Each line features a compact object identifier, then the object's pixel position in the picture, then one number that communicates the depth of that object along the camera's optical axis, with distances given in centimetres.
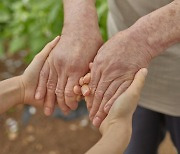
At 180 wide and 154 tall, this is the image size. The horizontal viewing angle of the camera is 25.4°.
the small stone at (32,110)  230
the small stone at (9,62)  261
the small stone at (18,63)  260
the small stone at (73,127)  223
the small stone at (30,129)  220
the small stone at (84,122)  225
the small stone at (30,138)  215
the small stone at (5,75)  251
